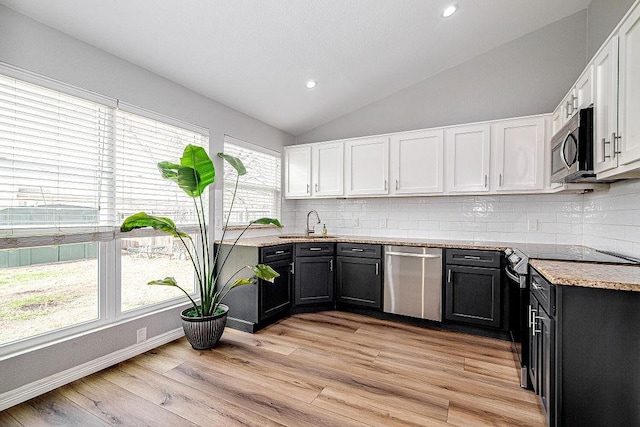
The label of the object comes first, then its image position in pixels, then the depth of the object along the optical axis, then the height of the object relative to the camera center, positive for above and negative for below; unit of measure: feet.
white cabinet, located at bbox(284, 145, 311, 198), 14.74 +1.91
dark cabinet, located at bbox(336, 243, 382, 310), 12.03 -2.51
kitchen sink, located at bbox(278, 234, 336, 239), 13.60 -1.10
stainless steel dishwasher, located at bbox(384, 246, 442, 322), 10.97 -2.49
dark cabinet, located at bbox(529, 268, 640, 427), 4.57 -2.14
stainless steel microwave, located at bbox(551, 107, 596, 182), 6.61 +1.44
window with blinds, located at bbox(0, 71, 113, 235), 6.54 +1.15
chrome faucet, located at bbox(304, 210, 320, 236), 14.53 -0.85
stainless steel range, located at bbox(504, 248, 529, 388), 7.08 -2.51
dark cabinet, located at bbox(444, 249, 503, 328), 10.12 -2.48
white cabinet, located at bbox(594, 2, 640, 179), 5.04 +1.97
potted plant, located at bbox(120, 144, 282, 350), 8.31 -0.60
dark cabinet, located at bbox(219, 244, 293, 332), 10.69 -2.90
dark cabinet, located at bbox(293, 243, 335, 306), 12.55 -2.52
